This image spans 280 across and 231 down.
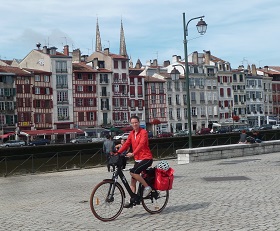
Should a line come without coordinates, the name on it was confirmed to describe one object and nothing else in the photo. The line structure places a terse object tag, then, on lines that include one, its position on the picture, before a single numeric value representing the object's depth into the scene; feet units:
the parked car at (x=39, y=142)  230.48
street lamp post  77.71
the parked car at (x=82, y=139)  240.03
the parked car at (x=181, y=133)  269.23
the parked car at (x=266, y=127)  304.83
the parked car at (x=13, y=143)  218.26
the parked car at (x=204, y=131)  285.64
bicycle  27.12
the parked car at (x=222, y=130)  289.60
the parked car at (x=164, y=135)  264.03
